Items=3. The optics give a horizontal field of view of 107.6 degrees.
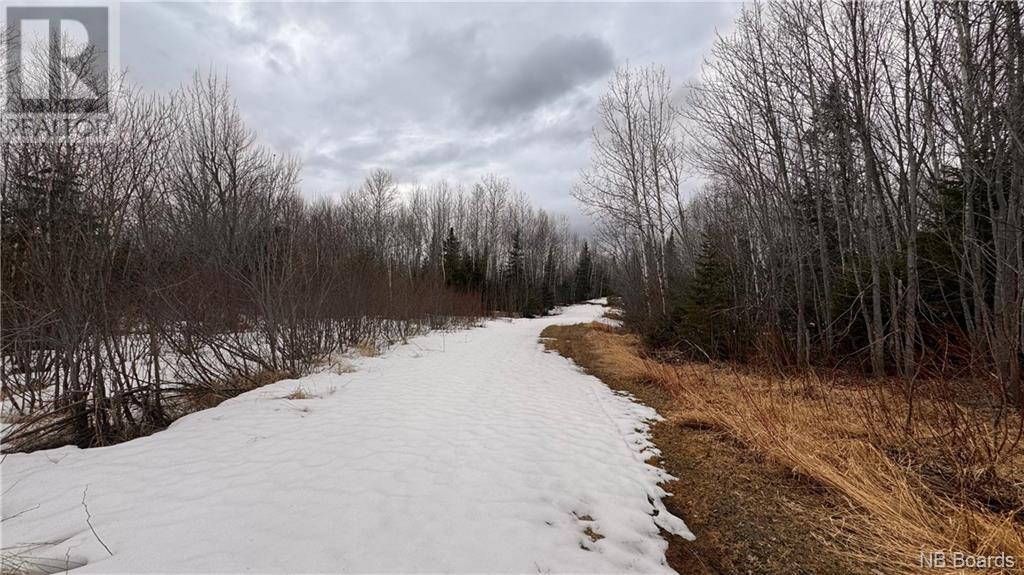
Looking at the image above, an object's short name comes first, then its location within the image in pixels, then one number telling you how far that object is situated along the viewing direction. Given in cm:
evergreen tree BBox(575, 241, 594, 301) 5756
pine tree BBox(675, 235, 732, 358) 926
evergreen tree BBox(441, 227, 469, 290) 3412
